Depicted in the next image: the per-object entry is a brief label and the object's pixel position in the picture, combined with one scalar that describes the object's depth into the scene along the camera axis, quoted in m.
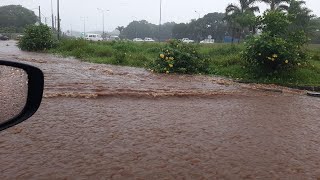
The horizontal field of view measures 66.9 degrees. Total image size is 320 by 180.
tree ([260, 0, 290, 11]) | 24.57
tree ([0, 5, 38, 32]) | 59.50
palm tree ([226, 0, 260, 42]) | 25.73
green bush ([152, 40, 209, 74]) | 9.48
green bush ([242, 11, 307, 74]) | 8.46
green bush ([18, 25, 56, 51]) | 17.44
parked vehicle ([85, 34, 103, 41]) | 48.52
